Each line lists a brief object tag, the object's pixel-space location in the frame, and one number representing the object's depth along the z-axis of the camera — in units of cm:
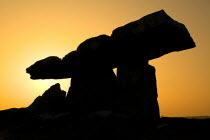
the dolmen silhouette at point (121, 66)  1320
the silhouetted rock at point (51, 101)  1859
